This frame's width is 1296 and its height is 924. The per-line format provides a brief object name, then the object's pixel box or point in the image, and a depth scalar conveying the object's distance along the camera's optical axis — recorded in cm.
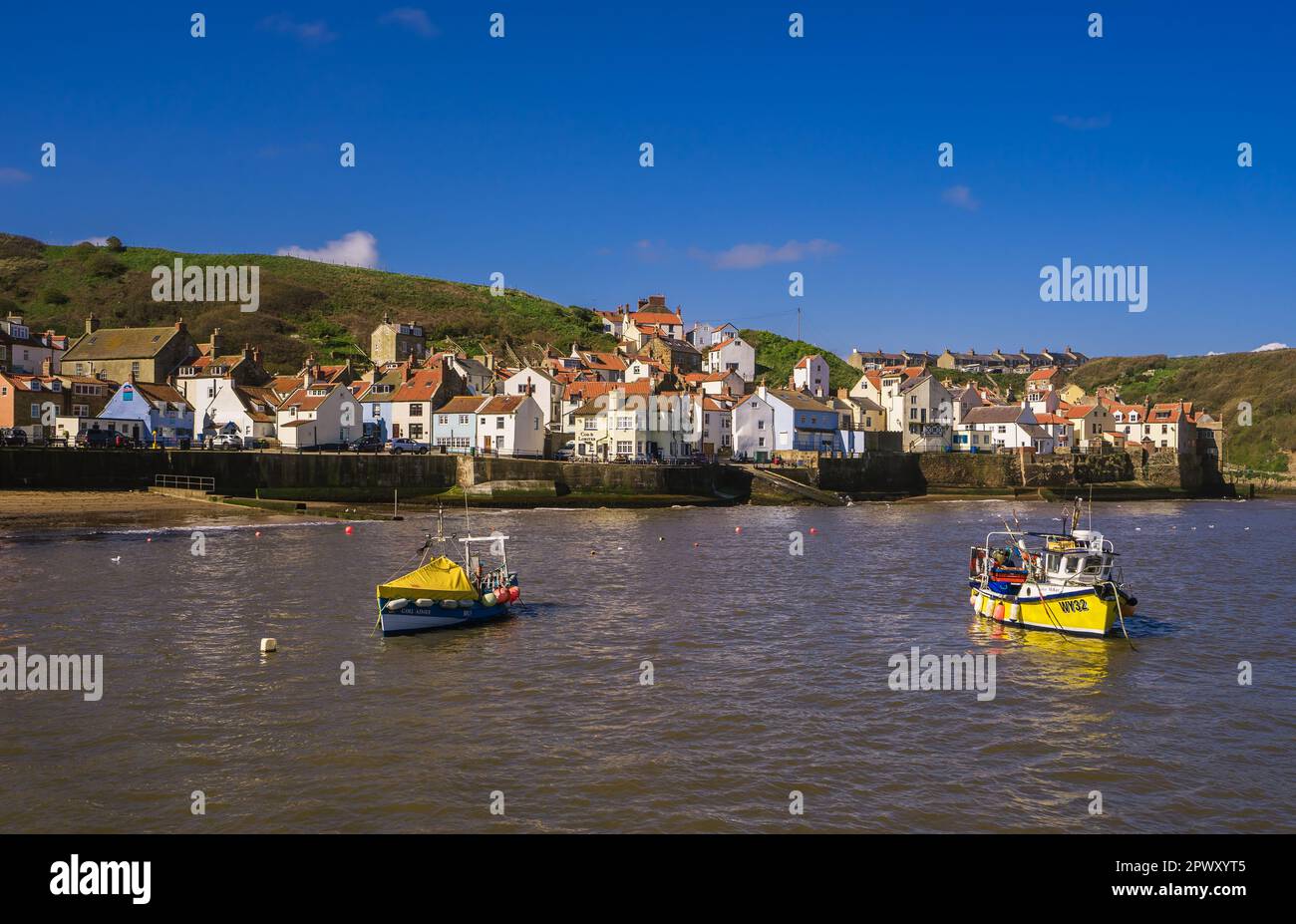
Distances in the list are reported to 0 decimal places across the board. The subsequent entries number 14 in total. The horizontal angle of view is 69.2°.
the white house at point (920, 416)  11419
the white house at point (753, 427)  9906
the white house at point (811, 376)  12006
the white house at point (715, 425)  9549
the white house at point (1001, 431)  11381
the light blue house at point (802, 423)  9912
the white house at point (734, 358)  13838
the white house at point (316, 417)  7981
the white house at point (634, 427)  8712
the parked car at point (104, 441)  6756
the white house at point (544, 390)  9512
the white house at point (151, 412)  7731
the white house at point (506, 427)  8356
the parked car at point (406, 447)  7834
